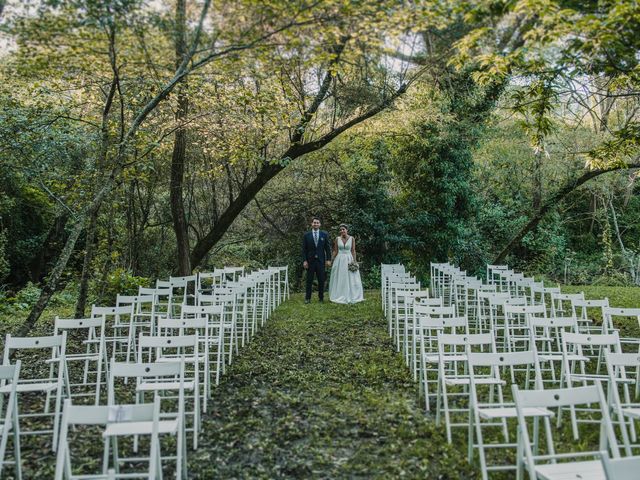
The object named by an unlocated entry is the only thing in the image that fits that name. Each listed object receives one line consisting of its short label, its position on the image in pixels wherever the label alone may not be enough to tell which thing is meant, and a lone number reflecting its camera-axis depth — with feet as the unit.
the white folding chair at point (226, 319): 22.89
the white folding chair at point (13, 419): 13.60
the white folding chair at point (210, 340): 19.61
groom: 44.68
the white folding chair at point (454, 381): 16.26
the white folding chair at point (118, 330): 23.36
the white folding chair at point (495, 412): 13.19
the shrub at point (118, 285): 44.57
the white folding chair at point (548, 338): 19.59
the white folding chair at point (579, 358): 16.43
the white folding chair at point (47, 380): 15.80
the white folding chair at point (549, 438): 10.77
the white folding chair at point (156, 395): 12.67
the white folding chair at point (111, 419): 10.84
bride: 44.70
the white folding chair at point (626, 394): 13.38
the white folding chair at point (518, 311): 22.22
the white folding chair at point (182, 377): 15.22
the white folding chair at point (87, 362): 19.79
